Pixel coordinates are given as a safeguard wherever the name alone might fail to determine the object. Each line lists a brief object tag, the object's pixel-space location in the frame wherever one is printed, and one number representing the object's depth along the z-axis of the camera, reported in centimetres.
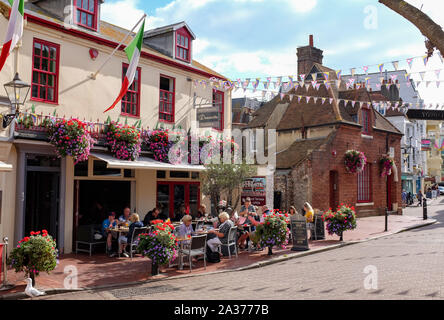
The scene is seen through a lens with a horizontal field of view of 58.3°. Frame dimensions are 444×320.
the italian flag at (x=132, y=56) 1033
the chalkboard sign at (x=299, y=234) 1212
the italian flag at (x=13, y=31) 819
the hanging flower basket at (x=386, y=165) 2597
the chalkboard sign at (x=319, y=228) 1467
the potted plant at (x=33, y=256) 746
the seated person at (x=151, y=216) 1226
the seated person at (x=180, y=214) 1408
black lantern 945
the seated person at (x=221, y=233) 1055
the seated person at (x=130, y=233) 1086
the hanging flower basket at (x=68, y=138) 1047
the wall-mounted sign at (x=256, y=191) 1919
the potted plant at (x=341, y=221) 1404
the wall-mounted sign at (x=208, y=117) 1425
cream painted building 1045
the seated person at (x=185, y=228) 1013
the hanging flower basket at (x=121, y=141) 1199
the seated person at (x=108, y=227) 1132
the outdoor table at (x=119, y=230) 1103
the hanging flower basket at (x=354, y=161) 2303
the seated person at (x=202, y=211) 1410
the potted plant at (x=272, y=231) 1118
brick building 2159
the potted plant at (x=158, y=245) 859
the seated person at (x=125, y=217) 1172
